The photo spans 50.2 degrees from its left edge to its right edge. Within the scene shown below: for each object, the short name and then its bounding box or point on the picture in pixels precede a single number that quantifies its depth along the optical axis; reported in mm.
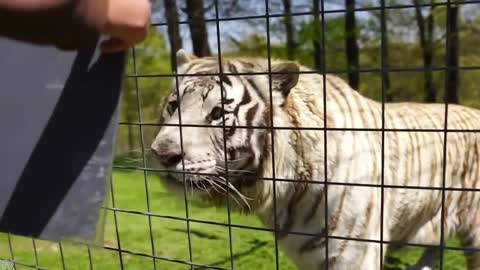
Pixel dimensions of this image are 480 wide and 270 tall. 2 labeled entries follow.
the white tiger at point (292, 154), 1381
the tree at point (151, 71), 6596
